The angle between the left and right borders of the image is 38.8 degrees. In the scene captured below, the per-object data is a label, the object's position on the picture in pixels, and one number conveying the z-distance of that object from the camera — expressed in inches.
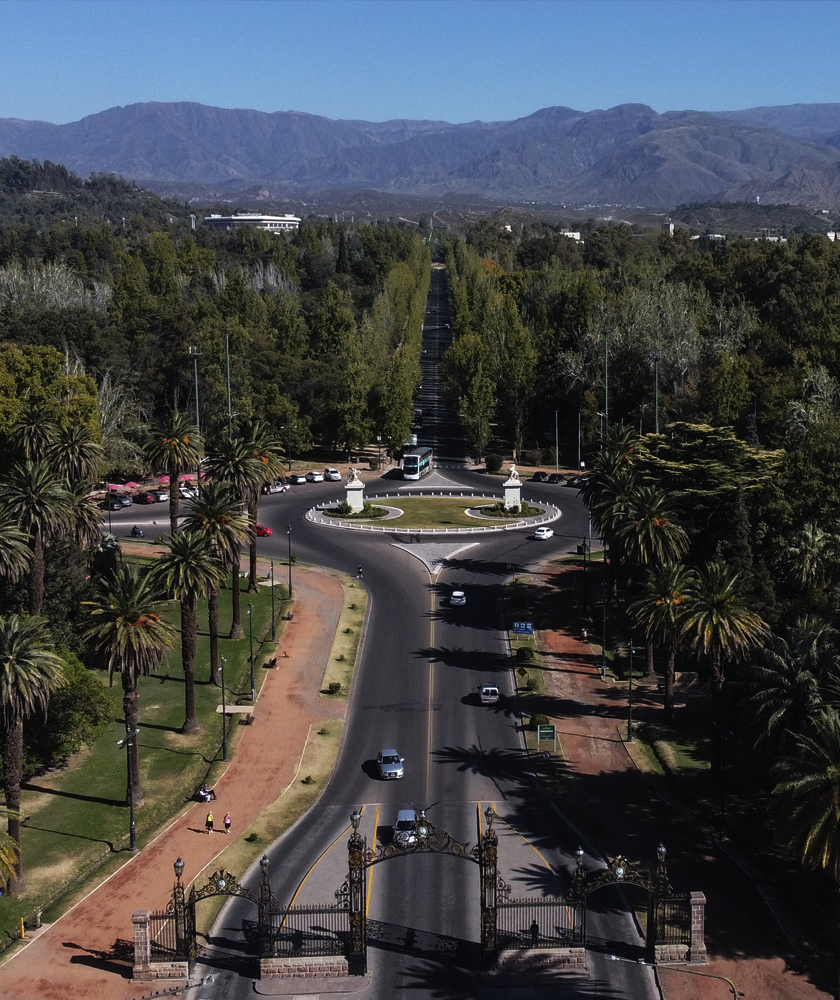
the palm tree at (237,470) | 3255.4
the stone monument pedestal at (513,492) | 4571.9
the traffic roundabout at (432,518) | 4392.2
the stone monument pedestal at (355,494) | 4544.8
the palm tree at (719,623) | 2383.1
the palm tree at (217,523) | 2856.8
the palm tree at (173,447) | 3425.2
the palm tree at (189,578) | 2561.5
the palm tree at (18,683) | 1967.3
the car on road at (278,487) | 4966.0
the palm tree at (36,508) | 2682.1
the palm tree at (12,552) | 2514.8
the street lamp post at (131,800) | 2156.7
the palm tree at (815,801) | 1679.4
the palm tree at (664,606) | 2573.8
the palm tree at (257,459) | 3339.1
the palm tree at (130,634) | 2244.1
